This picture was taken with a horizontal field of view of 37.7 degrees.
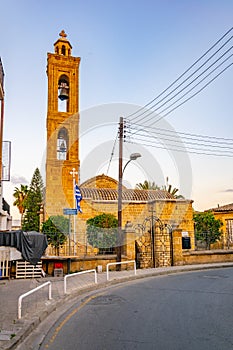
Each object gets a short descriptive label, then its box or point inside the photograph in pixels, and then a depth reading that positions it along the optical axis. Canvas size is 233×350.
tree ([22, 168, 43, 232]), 48.73
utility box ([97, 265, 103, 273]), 18.00
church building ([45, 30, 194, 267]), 27.72
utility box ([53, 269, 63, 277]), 16.55
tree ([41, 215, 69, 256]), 19.59
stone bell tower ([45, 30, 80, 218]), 27.86
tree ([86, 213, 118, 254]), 20.92
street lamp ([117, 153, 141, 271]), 18.64
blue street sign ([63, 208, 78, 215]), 18.36
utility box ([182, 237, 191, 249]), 22.11
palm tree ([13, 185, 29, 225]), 66.00
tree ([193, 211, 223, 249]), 28.50
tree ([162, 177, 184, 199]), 51.34
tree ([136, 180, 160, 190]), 52.33
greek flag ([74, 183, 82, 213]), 20.94
